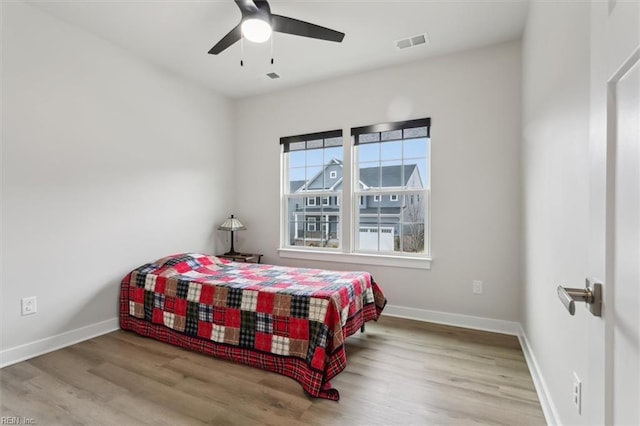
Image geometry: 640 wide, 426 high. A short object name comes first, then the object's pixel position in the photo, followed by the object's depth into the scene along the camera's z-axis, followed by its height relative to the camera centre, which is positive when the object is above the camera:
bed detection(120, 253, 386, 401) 2.09 -0.80
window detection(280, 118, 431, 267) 3.41 +0.23
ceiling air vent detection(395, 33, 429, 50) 2.87 +1.61
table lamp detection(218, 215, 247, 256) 4.05 -0.20
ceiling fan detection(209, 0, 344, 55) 2.03 +1.29
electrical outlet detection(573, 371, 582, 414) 1.21 -0.73
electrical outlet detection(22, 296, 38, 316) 2.44 -0.76
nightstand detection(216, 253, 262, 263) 3.96 -0.61
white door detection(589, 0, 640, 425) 0.56 +0.02
